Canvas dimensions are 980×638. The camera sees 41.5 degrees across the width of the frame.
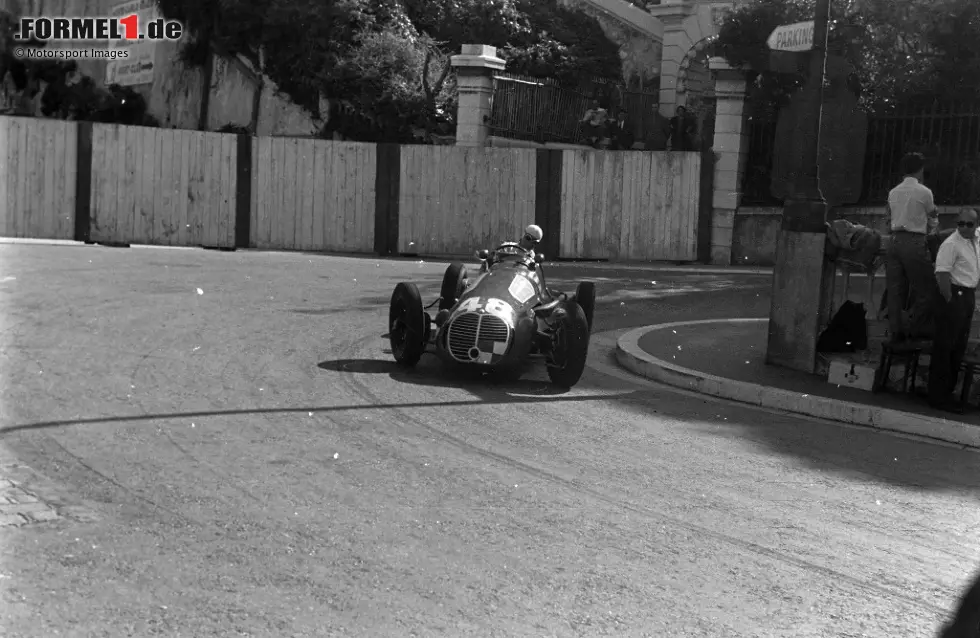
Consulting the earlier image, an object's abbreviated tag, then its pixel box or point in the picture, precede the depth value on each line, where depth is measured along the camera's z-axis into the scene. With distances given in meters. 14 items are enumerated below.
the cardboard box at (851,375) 10.67
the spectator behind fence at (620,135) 24.66
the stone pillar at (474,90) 22.92
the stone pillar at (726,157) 21.80
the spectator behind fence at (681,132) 24.70
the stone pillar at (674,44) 30.64
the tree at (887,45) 20.59
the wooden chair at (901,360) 10.54
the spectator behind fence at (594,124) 24.97
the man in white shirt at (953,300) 10.01
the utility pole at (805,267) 11.45
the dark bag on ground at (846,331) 11.53
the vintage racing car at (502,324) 10.19
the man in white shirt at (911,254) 10.96
